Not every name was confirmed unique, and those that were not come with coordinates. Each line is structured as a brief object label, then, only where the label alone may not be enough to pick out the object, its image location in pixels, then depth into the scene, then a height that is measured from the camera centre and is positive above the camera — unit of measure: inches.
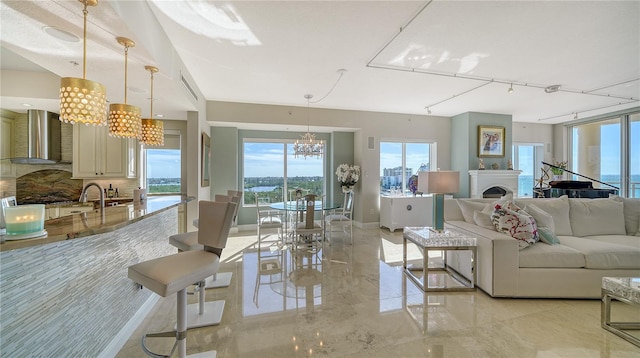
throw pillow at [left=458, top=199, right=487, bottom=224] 128.5 -15.4
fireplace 223.1 -2.8
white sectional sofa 99.4 -35.3
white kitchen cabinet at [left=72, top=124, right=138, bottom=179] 154.9 +15.0
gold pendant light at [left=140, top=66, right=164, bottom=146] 94.7 +18.4
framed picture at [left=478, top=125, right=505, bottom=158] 229.9 +36.5
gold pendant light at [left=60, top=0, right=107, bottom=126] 55.6 +18.1
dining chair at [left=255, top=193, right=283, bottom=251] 155.0 -29.8
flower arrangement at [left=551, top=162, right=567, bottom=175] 246.0 +10.8
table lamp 118.9 -3.6
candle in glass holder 42.0 -7.7
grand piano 197.3 -8.9
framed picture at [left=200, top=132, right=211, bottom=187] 167.9 +13.3
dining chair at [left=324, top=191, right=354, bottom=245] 178.9 -28.1
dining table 153.0 -19.1
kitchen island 44.4 -26.0
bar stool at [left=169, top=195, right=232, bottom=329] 84.6 -50.0
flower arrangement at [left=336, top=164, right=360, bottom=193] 224.2 +2.9
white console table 216.7 -30.0
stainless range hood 140.6 +22.3
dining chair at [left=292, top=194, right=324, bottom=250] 144.8 -26.3
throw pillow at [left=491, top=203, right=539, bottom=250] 103.0 -20.0
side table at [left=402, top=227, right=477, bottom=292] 108.5 -30.4
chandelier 174.1 +21.7
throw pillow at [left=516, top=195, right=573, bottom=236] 124.6 -15.7
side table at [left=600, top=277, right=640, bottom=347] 75.9 -38.2
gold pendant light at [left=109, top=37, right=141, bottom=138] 77.5 +18.7
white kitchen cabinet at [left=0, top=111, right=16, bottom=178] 139.9 +18.1
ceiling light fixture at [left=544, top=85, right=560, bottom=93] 163.5 +62.4
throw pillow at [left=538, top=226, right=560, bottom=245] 107.7 -25.4
